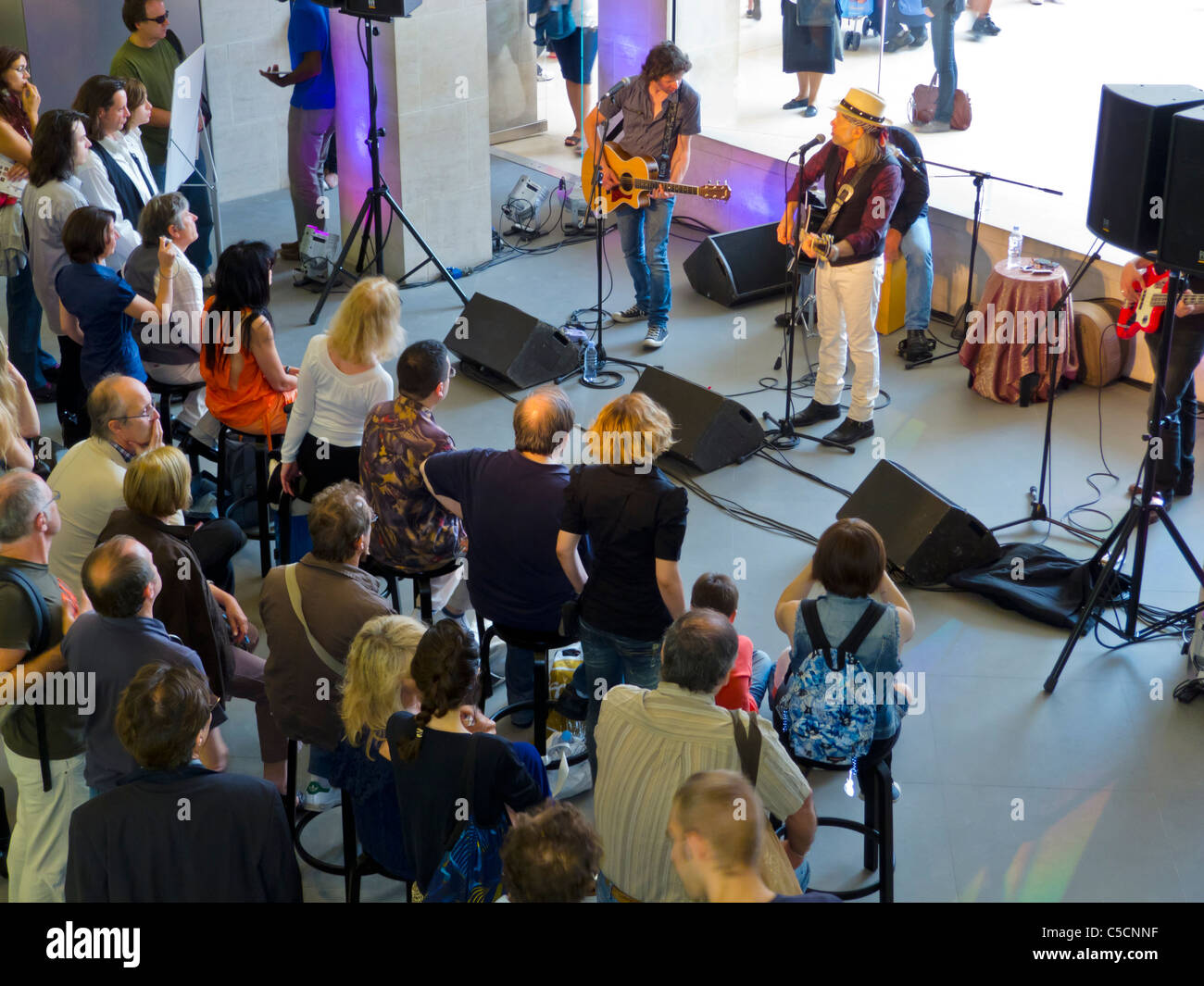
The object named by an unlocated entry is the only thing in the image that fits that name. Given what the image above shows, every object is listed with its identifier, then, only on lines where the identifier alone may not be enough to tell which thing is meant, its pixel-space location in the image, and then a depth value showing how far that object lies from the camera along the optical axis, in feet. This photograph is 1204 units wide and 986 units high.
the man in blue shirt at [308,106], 26.30
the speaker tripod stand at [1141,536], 14.87
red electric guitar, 17.16
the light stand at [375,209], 24.17
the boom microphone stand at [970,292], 22.35
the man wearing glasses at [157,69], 24.79
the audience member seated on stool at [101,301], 17.87
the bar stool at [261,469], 17.57
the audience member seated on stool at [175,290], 18.29
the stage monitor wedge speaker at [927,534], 17.49
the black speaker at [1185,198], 13.92
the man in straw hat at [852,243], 19.70
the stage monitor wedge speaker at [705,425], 20.35
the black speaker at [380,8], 22.80
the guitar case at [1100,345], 22.67
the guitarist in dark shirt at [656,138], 23.08
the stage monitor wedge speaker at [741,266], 26.55
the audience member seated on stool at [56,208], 19.60
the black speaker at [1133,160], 14.55
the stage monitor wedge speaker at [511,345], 23.24
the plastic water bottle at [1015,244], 23.37
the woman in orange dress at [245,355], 16.75
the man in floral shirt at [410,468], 14.65
